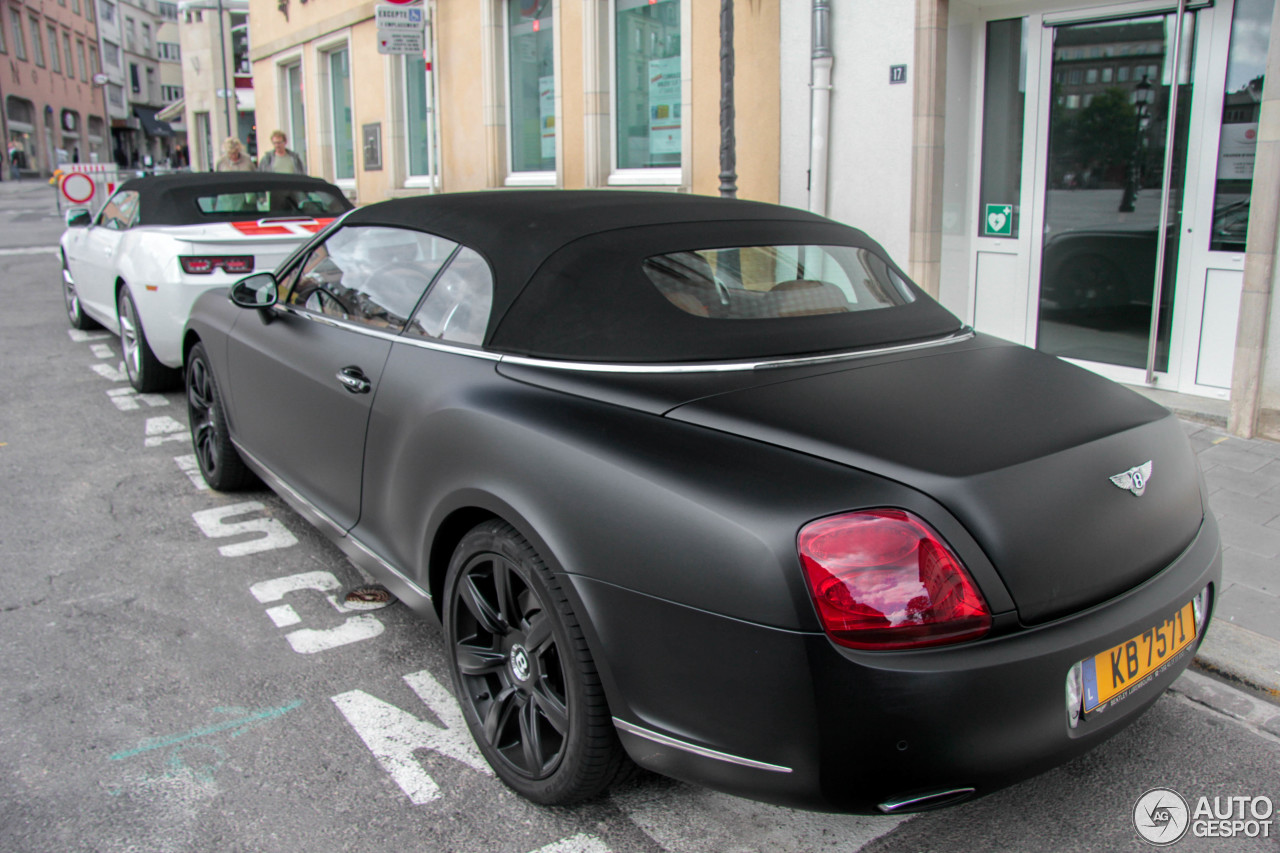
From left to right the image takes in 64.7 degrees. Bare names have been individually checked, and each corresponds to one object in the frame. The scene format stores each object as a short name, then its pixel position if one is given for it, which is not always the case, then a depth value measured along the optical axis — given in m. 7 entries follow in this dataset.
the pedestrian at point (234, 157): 12.62
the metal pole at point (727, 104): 6.59
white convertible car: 6.27
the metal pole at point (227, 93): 27.91
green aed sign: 7.13
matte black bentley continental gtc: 1.93
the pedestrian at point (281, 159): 13.09
